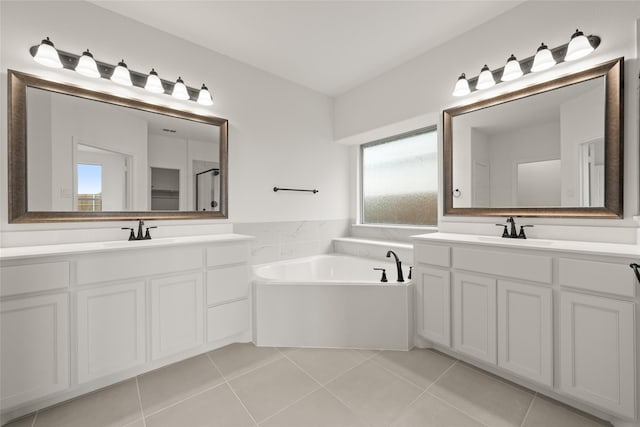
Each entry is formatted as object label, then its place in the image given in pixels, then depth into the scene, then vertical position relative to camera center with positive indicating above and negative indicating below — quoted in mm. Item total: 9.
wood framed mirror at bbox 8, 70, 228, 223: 1663 +419
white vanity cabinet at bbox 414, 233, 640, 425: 1281 -584
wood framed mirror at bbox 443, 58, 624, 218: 1596 +452
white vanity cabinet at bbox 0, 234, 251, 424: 1372 -602
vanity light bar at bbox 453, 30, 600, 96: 1612 +1025
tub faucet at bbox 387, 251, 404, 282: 2123 -471
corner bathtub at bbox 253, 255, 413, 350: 2080 -801
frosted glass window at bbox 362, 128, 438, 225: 2932 +407
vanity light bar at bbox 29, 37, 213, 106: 1670 +1019
